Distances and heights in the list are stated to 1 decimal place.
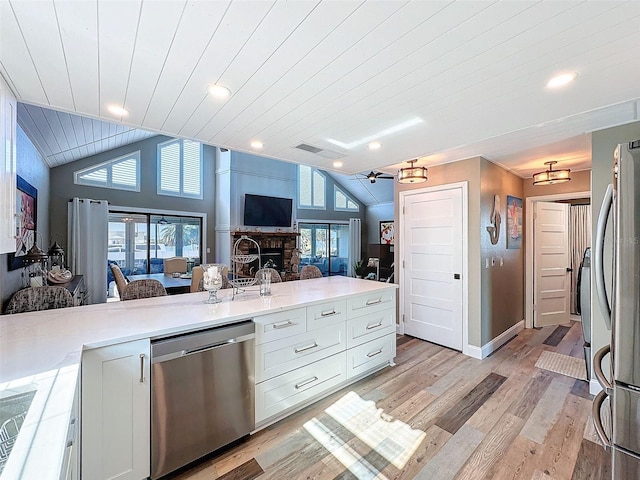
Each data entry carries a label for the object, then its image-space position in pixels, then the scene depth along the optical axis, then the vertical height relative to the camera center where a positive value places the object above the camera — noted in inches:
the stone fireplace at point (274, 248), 289.7 -9.5
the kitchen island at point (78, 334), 30.3 -20.1
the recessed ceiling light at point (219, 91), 70.9 +37.6
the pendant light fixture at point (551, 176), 138.9 +31.2
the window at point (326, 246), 377.1 -9.4
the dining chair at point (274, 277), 132.9 -17.5
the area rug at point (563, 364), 118.8 -55.1
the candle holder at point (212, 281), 89.1 -13.0
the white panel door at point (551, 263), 176.4 -15.2
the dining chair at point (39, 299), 81.8 -17.5
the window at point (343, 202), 396.4 +52.6
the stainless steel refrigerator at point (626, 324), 46.3 -13.9
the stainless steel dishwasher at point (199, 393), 64.1 -37.2
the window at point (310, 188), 359.6 +65.8
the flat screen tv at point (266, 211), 289.6 +30.4
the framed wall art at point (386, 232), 387.6 +9.9
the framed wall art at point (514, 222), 158.6 +9.8
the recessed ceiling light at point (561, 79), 65.8 +37.6
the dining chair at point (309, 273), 152.4 -18.0
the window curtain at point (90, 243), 215.8 -2.6
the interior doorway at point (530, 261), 174.9 -13.3
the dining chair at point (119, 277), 174.4 -22.7
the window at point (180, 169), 268.5 +68.7
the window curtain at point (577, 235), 206.0 +3.0
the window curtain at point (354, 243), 402.0 -5.1
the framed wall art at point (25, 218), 113.7 +9.8
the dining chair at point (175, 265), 248.1 -21.9
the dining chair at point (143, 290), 97.1 -17.2
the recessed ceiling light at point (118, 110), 80.7 +37.1
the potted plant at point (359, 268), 363.6 -37.6
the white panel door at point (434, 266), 142.1 -13.9
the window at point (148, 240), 248.4 -0.4
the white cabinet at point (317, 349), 81.9 -36.6
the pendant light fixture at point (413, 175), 135.6 +30.8
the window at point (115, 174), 228.0 +54.0
